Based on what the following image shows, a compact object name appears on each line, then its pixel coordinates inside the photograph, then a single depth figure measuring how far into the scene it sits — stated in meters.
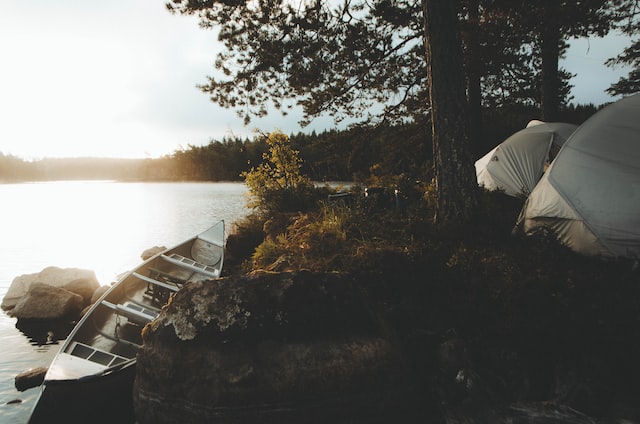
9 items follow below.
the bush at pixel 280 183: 12.74
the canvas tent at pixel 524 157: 10.02
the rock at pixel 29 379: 6.14
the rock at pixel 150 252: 14.10
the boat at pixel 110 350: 4.64
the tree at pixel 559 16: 7.09
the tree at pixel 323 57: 6.72
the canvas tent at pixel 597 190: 5.37
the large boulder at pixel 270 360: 4.06
